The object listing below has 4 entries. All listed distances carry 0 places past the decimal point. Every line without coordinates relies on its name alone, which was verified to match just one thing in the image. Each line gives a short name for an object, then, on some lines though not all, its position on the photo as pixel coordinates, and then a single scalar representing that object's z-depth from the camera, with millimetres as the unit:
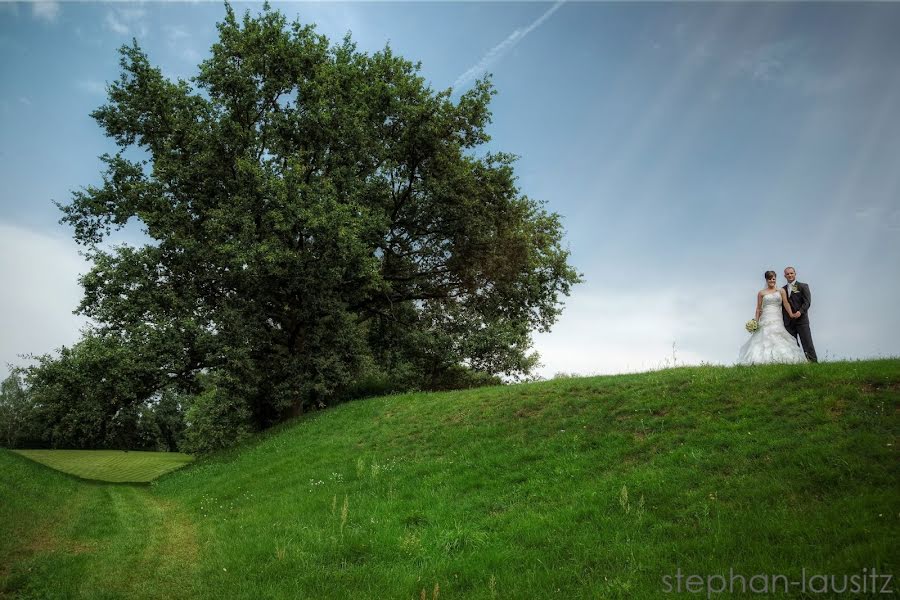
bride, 17109
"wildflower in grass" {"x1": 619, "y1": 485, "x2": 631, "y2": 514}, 9719
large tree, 27656
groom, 17438
